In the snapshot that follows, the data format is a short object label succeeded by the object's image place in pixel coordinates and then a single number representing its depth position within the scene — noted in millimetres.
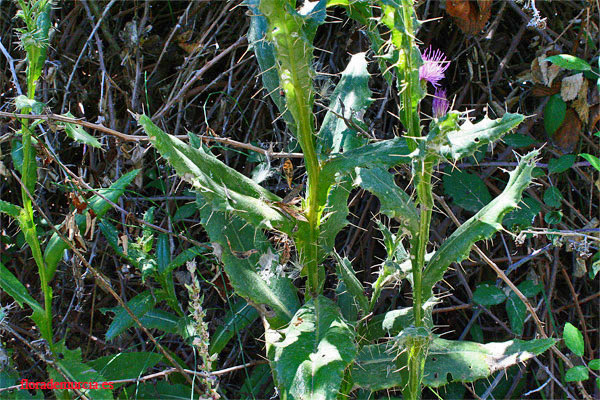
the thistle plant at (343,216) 1097
